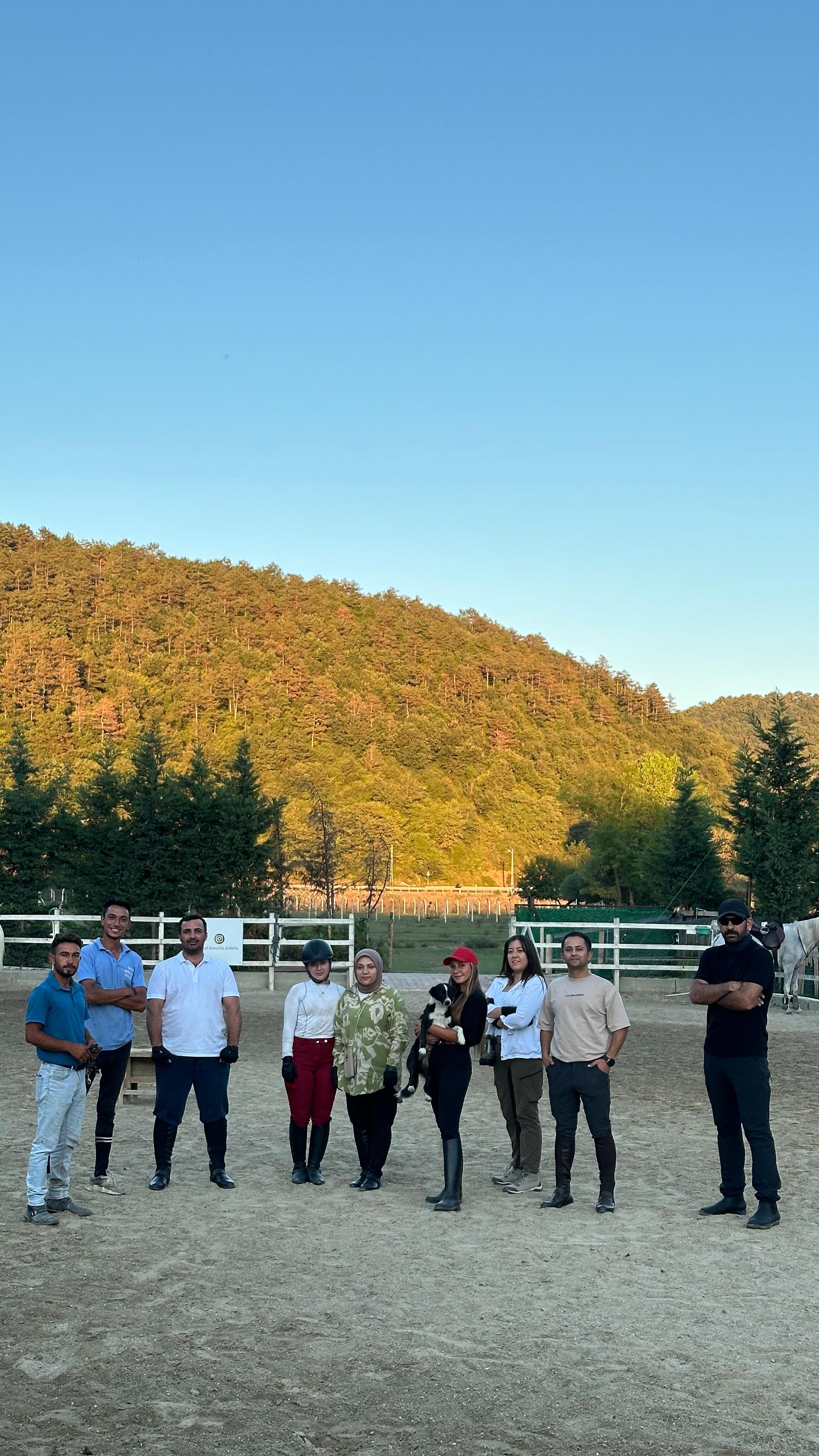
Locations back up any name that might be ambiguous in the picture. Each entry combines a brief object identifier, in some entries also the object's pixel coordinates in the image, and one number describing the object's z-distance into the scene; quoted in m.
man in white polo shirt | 8.27
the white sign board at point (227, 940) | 24.19
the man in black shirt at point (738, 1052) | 7.46
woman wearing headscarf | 8.16
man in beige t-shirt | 7.73
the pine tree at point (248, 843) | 40.31
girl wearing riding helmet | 8.52
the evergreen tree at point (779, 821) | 35.94
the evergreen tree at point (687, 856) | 44.53
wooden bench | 10.70
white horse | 23.12
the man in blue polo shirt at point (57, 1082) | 7.34
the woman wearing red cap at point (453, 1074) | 7.83
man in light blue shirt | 8.30
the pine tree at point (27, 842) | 39.66
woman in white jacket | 8.49
